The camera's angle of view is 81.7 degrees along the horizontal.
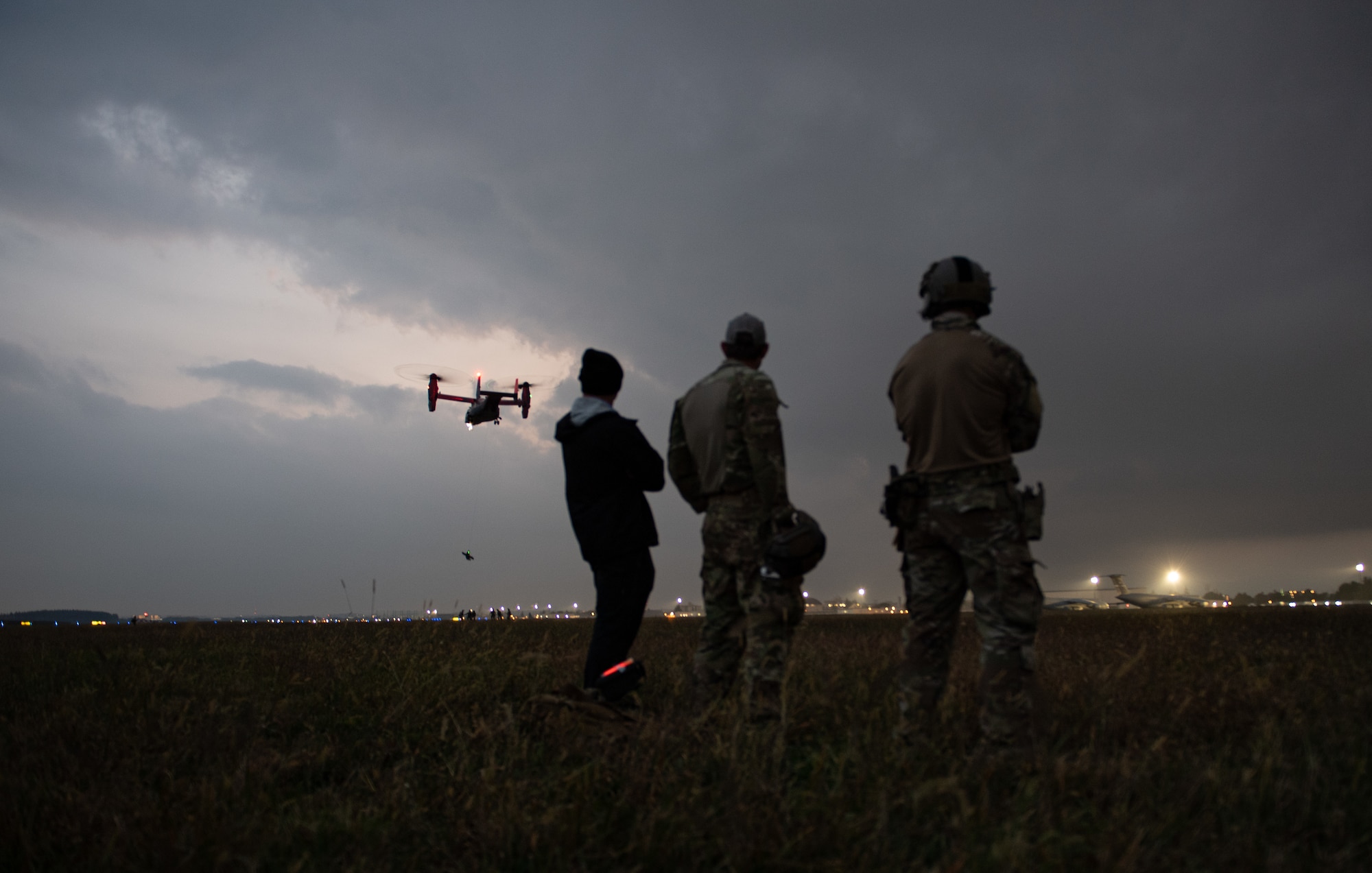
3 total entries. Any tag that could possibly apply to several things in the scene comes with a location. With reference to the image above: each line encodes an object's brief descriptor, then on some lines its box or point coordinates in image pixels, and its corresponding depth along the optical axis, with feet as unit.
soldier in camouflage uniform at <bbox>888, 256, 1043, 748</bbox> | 12.93
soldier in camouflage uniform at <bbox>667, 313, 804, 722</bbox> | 15.83
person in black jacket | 17.78
